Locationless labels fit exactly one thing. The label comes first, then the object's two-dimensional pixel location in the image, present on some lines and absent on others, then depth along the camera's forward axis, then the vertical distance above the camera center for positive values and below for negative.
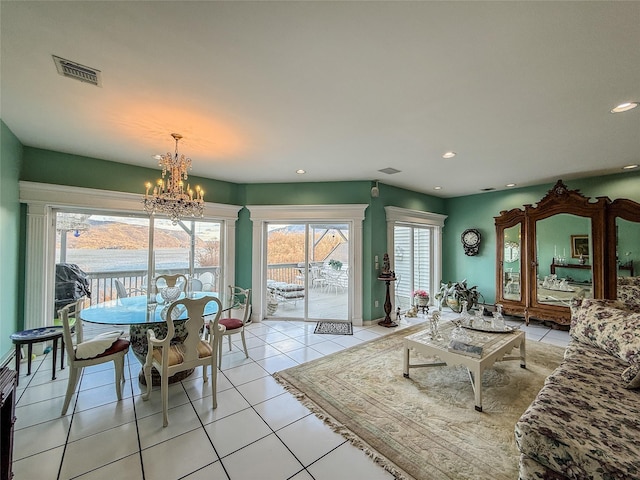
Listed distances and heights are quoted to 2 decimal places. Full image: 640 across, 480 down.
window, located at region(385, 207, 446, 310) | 5.36 -0.12
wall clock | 5.81 +0.09
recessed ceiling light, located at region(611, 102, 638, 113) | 2.17 +1.17
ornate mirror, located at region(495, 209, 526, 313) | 4.89 -0.29
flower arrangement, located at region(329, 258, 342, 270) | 4.94 -0.36
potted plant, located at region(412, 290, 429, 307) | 5.43 -1.10
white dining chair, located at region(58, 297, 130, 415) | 2.19 -0.95
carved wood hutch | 4.00 -0.09
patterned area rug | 1.75 -1.42
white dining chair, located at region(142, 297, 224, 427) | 2.15 -0.96
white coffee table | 2.32 -1.04
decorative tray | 2.98 -0.97
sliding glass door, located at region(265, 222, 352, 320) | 4.88 -0.46
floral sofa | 1.29 -1.00
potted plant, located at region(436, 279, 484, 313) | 5.42 -1.06
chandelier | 2.84 +0.54
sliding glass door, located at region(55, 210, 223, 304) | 3.63 -0.07
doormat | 4.23 -1.40
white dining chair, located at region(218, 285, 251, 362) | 3.19 -0.99
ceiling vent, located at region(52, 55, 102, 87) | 1.74 +1.20
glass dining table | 2.39 -0.68
